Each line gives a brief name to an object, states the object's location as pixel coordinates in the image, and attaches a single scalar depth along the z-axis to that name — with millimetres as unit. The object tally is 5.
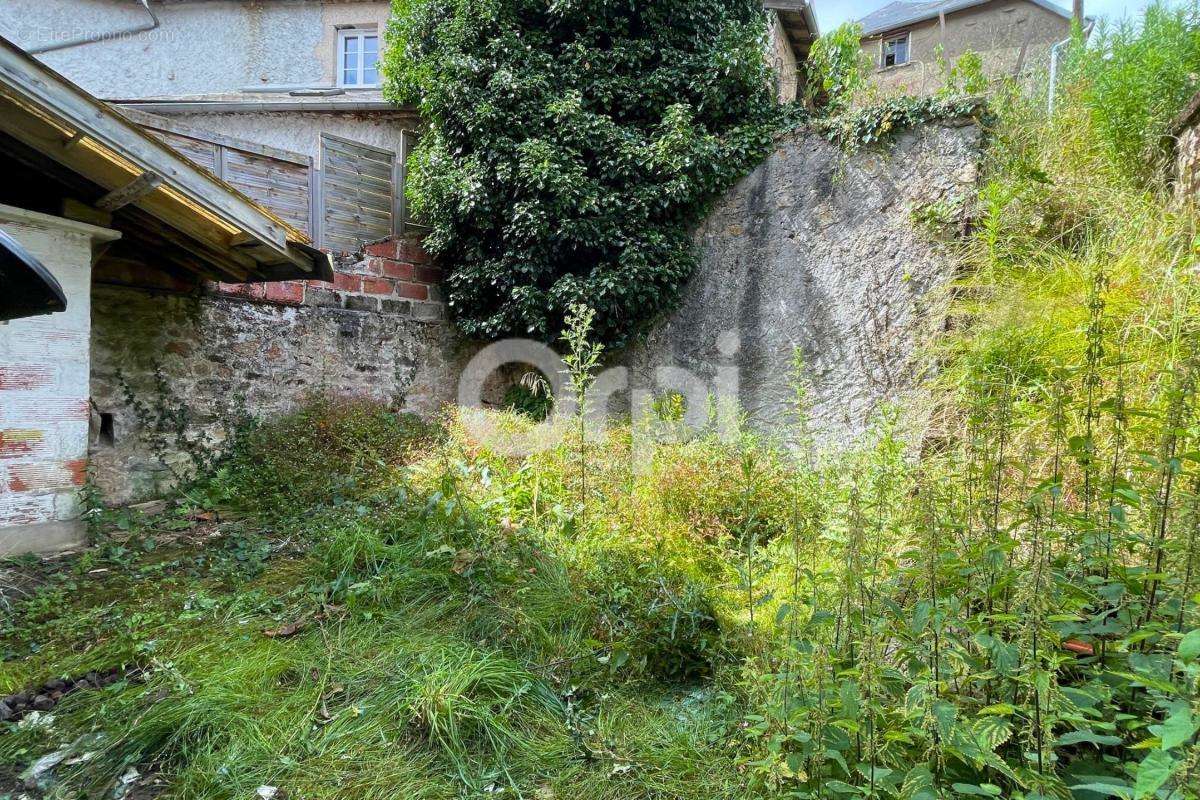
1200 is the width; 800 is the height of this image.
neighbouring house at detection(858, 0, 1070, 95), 14766
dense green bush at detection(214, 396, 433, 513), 4715
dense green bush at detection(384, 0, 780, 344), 6090
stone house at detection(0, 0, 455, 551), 4770
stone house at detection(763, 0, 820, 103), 9172
